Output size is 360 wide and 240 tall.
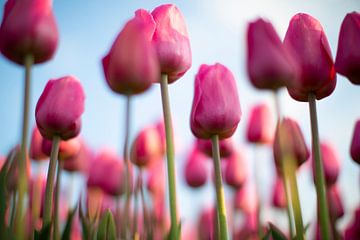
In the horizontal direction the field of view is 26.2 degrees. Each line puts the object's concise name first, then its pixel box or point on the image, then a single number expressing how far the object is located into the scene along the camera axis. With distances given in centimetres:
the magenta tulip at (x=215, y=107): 61
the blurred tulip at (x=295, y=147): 62
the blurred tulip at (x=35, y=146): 77
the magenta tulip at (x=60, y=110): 61
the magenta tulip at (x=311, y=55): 60
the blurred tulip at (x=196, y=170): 103
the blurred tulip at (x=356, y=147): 69
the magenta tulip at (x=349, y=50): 60
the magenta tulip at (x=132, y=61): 56
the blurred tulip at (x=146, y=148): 87
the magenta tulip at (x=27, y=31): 58
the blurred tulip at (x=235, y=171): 98
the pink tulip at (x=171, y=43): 60
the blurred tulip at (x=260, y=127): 90
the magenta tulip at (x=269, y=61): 57
